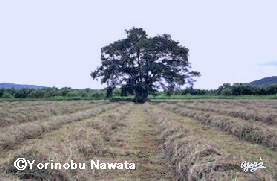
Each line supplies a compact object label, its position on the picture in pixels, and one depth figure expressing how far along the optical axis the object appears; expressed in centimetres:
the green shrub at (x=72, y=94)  6157
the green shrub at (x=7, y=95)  6029
